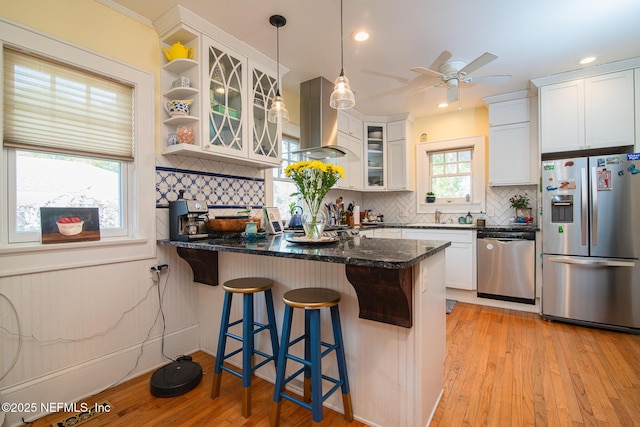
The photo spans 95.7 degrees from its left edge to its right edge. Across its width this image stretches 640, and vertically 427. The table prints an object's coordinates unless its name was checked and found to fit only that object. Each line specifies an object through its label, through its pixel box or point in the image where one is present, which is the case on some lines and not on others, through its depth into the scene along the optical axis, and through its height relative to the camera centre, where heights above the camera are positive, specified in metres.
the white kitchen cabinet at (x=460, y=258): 3.63 -0.59
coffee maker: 2.07 -0.04
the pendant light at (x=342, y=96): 1.78 +0.73
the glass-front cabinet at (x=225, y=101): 2.27 +0.92
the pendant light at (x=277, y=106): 2.15 +0.79
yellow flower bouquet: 1.75 +0.21
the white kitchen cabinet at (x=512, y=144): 3.59 +0.85
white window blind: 1.64 +0.66
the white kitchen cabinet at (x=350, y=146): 3.97 +0.95
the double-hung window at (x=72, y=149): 1.63 +0.42
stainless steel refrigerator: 2.72 -0.29
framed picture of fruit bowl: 1.74 -0.07
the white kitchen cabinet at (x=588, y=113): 2.89 +1.03
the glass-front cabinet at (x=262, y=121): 2.59 +0.85
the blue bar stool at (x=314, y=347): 1.37 -0.70
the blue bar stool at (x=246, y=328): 1.65 -0.72
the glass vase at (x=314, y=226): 1.87 -0.09
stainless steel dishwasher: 3.29 -0.63
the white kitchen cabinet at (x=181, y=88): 2.15 +0.96
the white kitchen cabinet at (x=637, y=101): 2.83 +1.07
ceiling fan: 2.65 +1.32
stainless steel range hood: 3.14 +1.01
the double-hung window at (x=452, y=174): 4.14 +0.57
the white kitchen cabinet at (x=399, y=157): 4.43 +0.86
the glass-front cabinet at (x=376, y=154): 4.55 +0.92
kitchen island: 1.34 -0.52
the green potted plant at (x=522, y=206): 3.78 +0.07
